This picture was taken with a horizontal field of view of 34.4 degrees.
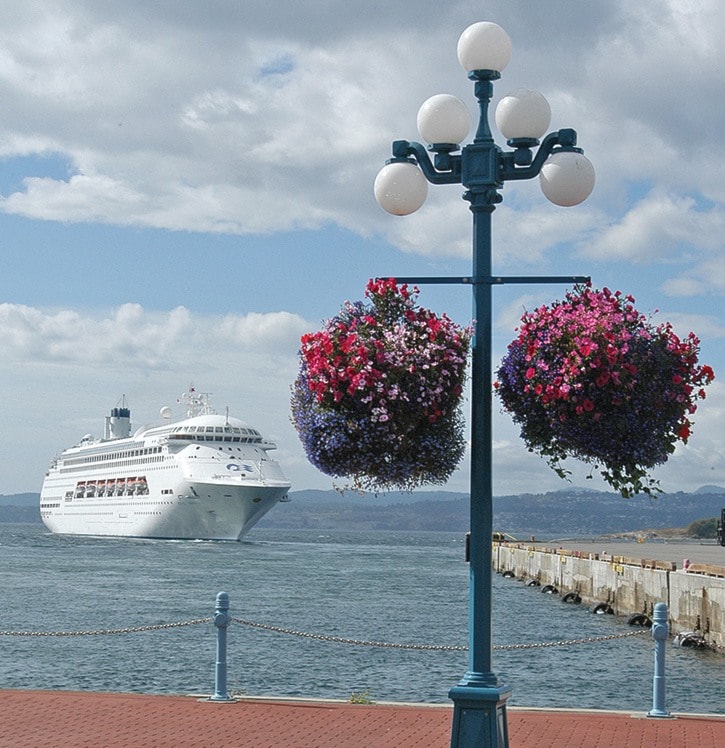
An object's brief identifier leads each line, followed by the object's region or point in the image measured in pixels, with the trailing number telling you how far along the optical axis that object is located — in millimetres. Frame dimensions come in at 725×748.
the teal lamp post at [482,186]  8219
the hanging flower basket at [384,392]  8305
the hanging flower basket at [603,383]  8180
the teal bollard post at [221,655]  12633
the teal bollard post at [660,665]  12109
